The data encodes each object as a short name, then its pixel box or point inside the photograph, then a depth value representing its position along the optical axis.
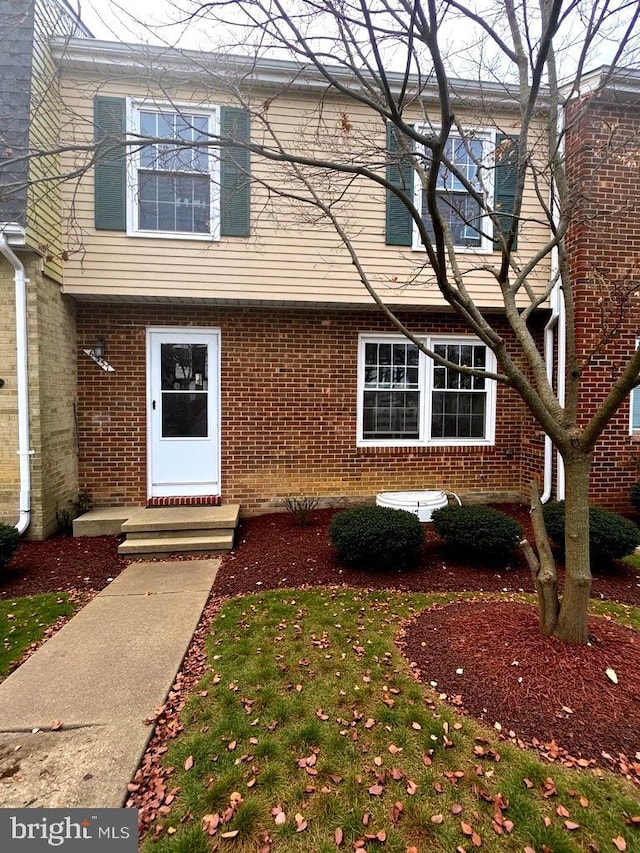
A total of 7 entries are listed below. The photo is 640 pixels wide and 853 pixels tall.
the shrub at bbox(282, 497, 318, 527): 6.20
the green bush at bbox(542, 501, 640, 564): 4.49
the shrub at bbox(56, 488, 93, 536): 5.84
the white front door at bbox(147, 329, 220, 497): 6.50
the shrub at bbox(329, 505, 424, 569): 4.41
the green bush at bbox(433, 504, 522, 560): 4.59
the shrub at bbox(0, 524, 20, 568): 4.35
